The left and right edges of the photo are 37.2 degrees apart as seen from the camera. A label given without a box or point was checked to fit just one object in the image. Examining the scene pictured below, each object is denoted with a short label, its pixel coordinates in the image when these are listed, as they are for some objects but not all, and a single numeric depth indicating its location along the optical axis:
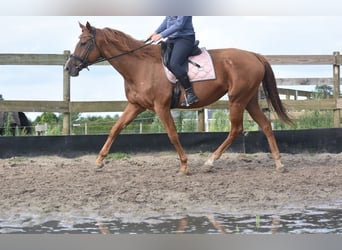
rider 6.27
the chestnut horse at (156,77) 6.59
